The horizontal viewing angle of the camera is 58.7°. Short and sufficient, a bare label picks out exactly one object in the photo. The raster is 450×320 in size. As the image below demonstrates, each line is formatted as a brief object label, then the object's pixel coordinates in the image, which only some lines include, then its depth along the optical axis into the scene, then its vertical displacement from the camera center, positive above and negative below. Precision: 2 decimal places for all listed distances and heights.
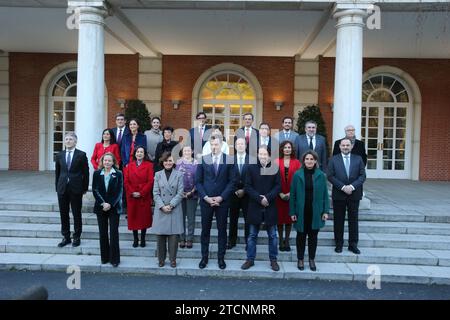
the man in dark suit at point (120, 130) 7.13 +0.29
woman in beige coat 5.69 -0.87
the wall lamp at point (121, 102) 14.06 +1.55
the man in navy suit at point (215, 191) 5.73 -0.62
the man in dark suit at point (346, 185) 6.34 -0.62
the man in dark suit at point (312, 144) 7.00 +0.09
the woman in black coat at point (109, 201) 5.73 -0.79
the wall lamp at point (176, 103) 14.05 +1.54
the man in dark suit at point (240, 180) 5.97 -0.48
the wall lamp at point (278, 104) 13.91 +1.55
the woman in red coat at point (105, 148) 6.84 -0.04
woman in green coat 5.66 -0.71
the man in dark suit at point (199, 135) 7.03 +0.21
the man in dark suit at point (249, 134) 6.69 +0.23
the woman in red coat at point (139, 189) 6.06 -0.65
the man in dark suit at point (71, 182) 6.36 -0.59
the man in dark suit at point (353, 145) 7.01 +0.09
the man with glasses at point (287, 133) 7.06 +0.28
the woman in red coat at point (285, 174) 6.14 -0.39
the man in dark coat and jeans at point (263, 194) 5.67 -0.65
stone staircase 5.81 -1.66
